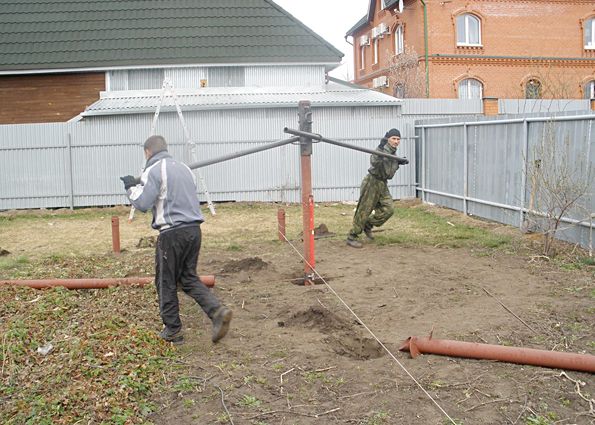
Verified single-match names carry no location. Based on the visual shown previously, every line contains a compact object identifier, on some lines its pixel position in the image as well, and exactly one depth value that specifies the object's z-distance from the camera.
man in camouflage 10.52
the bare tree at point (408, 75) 31.61
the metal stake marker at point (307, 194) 7.89
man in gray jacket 5.88
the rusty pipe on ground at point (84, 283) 7.62
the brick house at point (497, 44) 32.09
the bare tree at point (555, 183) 9.52
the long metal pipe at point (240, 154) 7.66
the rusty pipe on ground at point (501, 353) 4.86
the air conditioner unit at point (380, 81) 34.95
